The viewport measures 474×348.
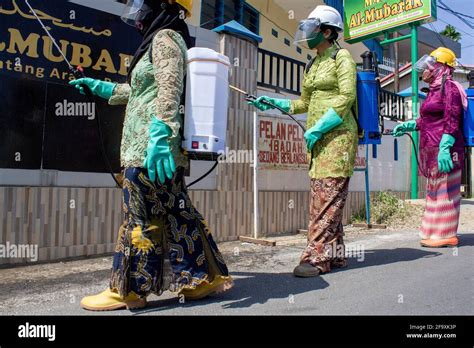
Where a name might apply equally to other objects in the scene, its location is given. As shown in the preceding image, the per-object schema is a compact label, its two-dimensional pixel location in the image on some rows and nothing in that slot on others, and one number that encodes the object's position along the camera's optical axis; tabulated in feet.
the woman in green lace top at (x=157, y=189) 8.29
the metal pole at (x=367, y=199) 21.86
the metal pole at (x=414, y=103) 29.14
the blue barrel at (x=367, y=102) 12.56
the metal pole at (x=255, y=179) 17.98
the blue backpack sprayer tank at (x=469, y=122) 16.03
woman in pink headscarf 15.76
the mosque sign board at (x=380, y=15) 31.53
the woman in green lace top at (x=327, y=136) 11.66
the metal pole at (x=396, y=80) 44.96
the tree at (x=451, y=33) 109.19
